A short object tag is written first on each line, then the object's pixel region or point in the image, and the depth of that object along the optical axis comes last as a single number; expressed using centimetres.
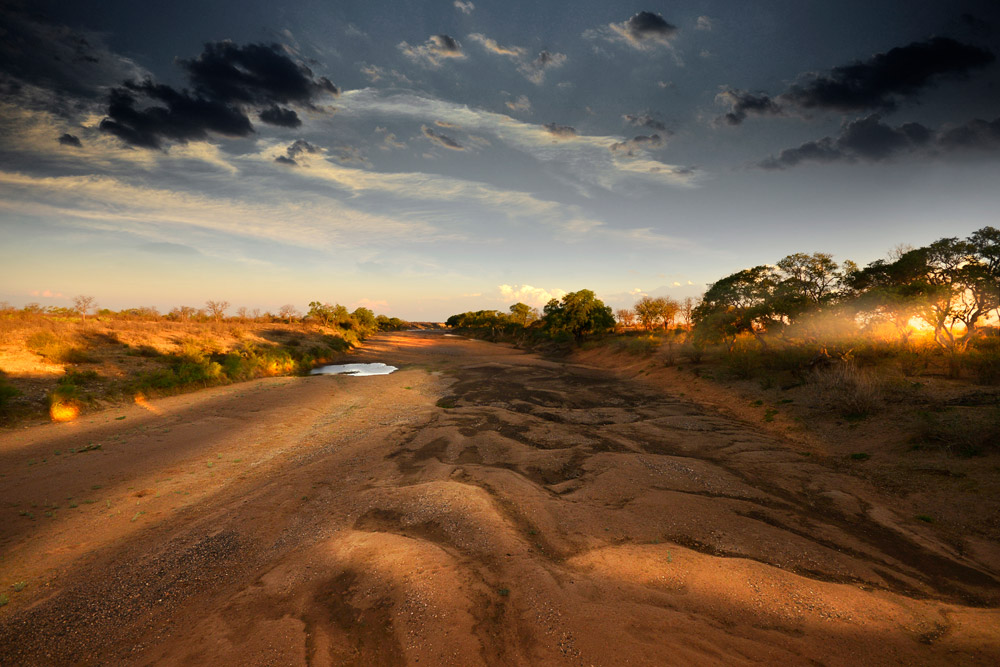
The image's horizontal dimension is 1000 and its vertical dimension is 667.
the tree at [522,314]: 8394
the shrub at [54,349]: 2039
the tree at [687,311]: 5033
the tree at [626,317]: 5722
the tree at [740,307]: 2509
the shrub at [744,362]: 2294
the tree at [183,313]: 5531
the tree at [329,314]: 7356
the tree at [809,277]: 2461
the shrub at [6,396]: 1494
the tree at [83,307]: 3803
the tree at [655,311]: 5325
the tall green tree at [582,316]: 5191
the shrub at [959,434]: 970
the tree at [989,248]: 1806
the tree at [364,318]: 8406
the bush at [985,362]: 1428
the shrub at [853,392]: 1348
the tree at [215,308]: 5709
